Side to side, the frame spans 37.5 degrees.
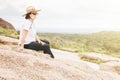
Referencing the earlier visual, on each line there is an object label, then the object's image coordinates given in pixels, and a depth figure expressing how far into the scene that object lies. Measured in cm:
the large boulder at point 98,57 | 1158
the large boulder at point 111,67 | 926
